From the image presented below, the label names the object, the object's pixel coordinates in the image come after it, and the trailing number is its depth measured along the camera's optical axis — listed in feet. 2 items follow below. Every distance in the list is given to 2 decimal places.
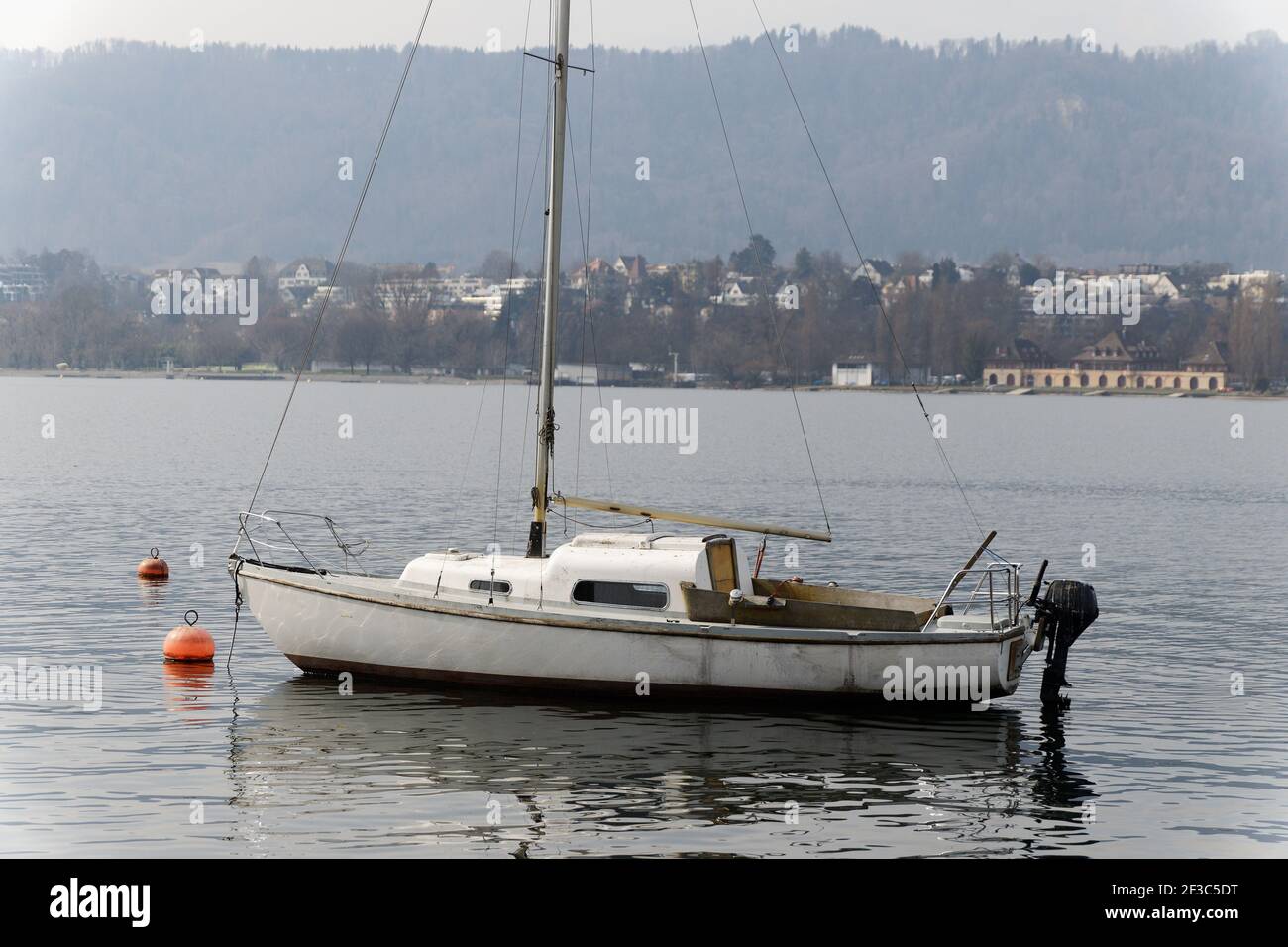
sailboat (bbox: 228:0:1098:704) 86.28
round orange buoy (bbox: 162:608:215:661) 103.81
